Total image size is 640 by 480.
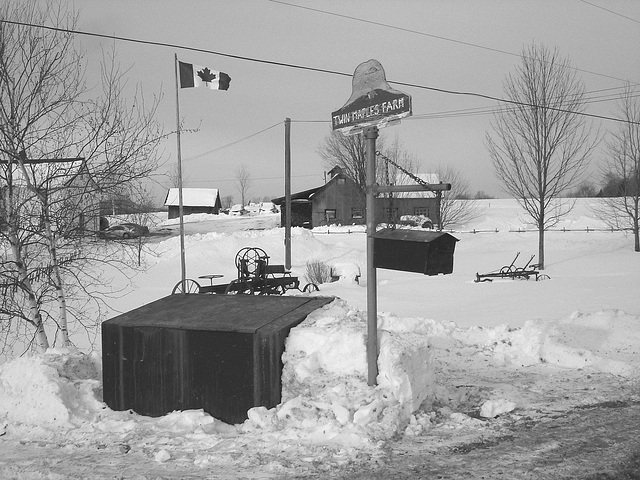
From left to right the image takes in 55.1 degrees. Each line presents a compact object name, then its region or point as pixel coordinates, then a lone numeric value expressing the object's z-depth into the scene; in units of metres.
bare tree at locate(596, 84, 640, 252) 27.66
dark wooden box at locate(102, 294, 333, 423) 5.76
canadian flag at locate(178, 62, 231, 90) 17.05
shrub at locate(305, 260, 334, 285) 21.19
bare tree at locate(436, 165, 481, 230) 50.07
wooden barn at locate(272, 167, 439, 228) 51.00
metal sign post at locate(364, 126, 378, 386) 5.55
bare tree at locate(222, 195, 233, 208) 121.24
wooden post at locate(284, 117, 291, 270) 26.40
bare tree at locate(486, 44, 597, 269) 23.25
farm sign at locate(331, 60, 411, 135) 5.64
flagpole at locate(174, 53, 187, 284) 16.75
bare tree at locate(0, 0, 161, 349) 8.19
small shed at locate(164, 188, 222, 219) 71.50
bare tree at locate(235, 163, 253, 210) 92.28
